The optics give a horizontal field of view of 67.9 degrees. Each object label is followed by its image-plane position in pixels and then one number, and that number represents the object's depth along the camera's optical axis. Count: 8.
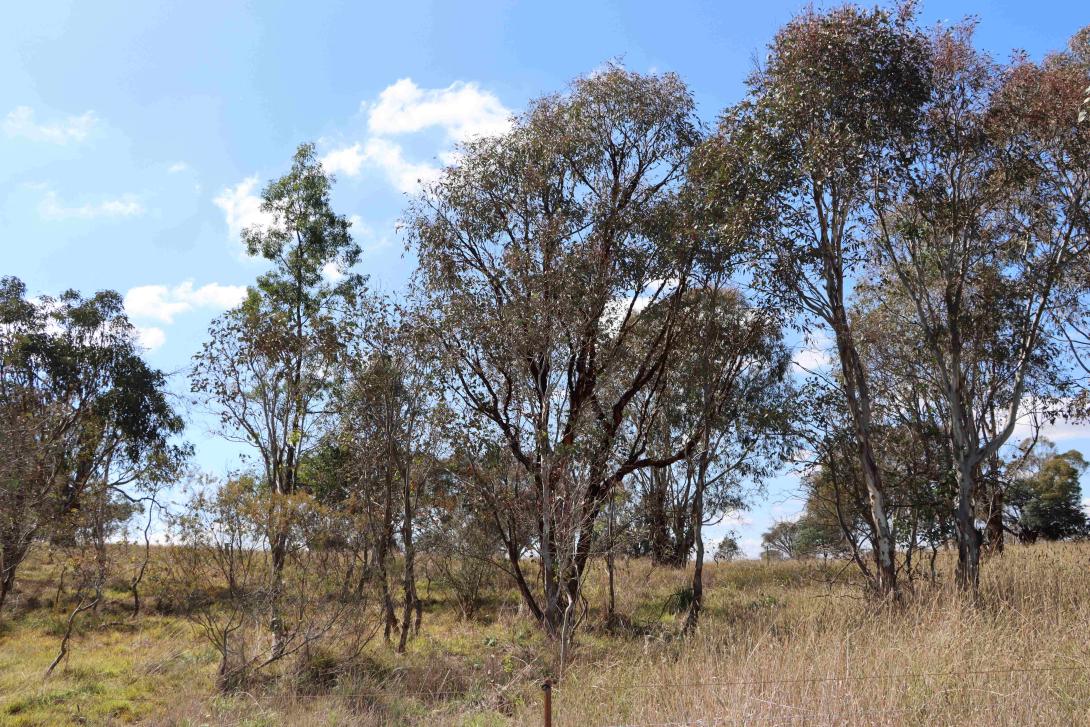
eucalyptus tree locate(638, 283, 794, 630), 15.69
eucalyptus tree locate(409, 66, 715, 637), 13.24
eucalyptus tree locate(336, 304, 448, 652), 14.46
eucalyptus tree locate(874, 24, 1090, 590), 12.03
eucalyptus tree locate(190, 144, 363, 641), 14.77
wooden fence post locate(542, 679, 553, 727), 5.33
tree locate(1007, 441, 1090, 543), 31.66
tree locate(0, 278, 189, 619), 18.06
